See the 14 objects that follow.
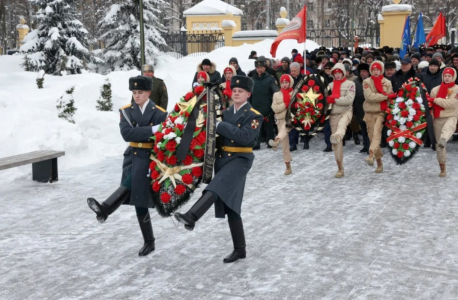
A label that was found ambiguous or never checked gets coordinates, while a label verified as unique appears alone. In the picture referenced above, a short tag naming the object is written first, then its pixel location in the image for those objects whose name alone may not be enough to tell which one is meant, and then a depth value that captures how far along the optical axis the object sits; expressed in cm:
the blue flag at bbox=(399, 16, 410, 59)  1974
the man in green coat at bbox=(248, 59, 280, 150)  1334
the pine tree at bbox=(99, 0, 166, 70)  2598
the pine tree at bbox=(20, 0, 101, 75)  2477
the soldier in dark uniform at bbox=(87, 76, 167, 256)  611
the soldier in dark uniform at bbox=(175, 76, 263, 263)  589
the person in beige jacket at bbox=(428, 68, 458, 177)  1024
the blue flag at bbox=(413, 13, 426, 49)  2134
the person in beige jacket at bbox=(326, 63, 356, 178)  1061
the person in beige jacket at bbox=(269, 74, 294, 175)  1153
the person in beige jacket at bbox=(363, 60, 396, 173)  1082
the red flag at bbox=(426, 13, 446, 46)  2145
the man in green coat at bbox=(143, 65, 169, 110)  1251
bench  984
